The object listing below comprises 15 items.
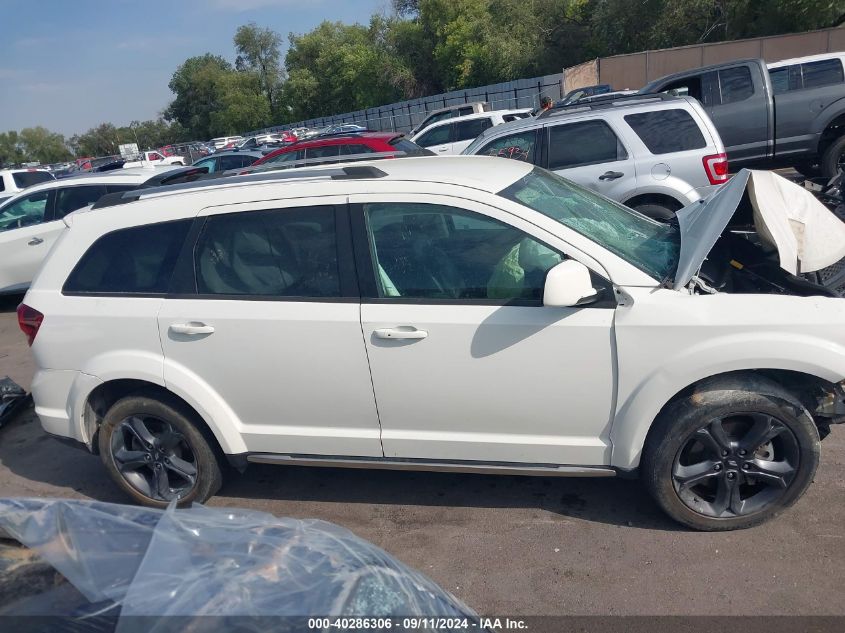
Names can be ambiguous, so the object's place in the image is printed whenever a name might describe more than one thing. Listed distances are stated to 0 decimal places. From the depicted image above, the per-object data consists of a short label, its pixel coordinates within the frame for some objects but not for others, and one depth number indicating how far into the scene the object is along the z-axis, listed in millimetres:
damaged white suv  3246
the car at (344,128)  29500
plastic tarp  1774
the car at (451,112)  19148
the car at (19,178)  15586
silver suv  7391
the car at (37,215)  9445
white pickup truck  34281
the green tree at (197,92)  86625
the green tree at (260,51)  87500
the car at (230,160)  15336
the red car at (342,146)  12656
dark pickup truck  10398
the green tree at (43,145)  97062
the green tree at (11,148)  94788
